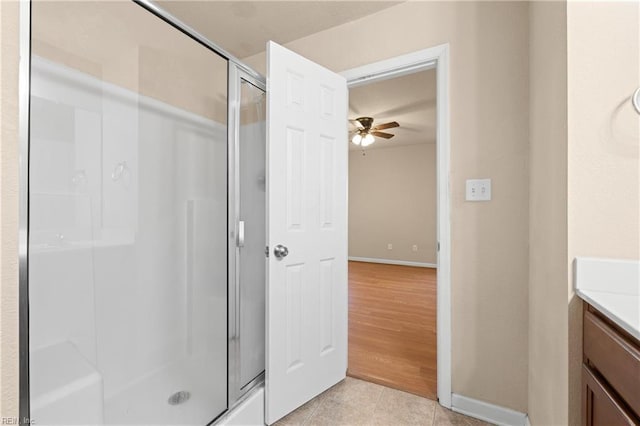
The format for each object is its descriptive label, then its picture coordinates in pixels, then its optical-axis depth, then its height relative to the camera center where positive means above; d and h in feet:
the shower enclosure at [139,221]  3.09 -0.13
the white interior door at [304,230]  5.02 -0.34
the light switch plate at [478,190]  5.22 +0.42
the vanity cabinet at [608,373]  2.03 -1.30
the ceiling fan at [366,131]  12.60 +3.77
